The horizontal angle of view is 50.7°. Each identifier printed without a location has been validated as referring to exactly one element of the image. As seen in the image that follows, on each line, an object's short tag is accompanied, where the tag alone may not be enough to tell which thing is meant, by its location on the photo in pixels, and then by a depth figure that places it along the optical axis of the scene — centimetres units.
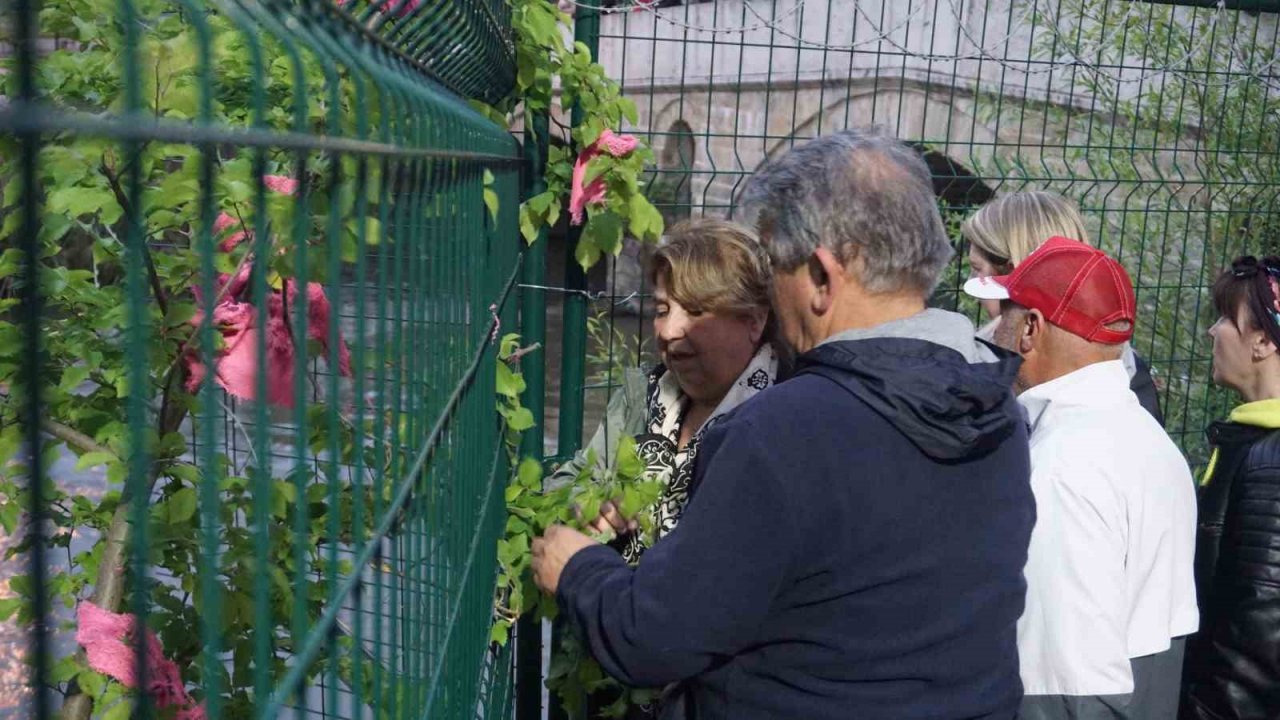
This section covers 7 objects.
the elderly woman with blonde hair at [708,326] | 278
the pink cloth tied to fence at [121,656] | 89
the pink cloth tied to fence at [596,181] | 319
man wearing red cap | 226
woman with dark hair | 289
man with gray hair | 163
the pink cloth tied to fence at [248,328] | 80
